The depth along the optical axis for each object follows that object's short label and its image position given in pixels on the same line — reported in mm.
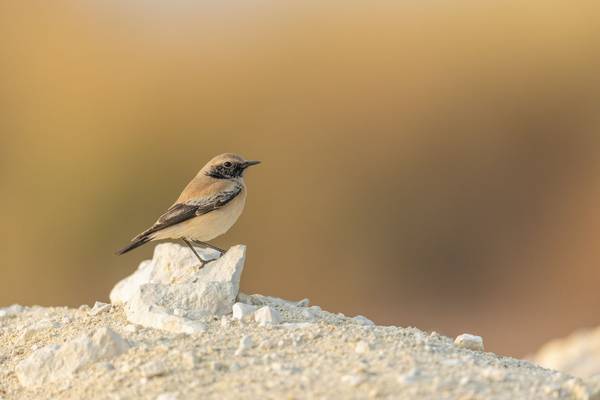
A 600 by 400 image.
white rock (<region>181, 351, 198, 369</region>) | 11281
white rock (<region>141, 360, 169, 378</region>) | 11109
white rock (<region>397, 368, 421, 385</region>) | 10316
